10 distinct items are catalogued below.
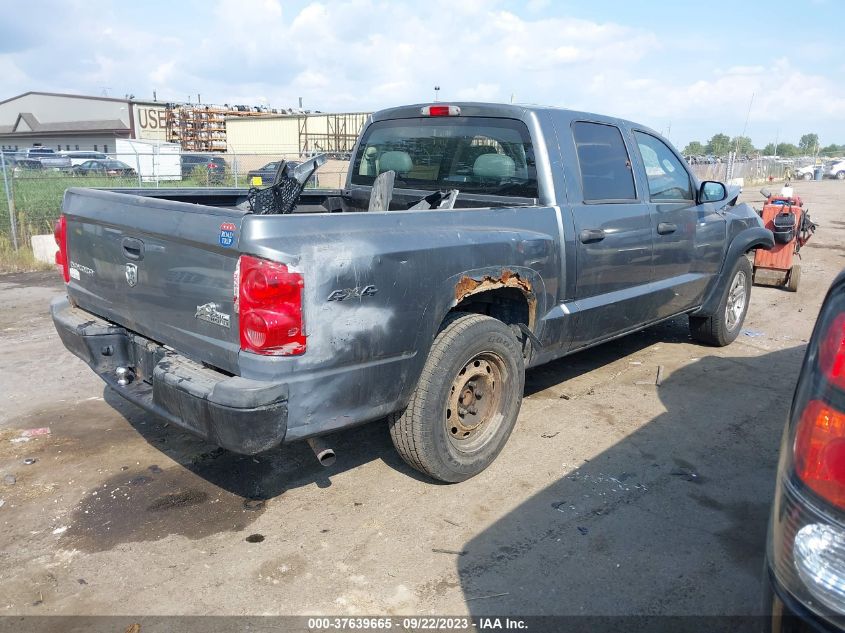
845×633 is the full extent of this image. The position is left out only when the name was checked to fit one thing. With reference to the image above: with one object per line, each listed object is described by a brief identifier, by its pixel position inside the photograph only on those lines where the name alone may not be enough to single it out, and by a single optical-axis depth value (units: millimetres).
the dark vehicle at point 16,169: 11367
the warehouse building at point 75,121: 50125
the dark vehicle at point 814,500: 1385
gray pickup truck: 2781
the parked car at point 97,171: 15239
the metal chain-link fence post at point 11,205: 10703
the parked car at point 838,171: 42312
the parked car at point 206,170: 17188
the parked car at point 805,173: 41250
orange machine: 8383
